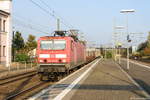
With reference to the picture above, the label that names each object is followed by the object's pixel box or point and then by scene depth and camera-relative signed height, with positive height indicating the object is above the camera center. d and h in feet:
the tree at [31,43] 191.52 +8.13
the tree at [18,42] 179.01 +8.48
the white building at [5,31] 111.24 +10.13
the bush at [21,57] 132.68 -1.36
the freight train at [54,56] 57.11 -0.42
